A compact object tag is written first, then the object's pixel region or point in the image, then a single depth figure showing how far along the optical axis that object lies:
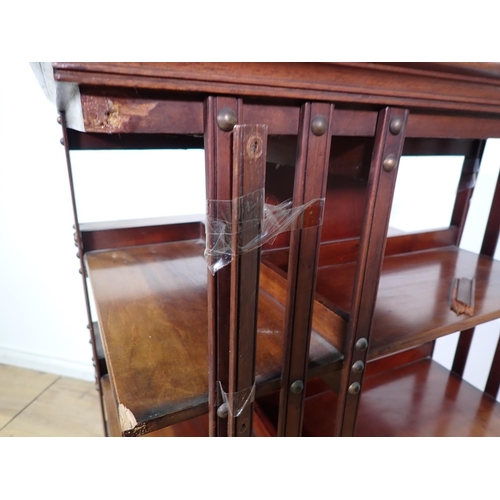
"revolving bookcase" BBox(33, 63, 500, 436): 0.33
